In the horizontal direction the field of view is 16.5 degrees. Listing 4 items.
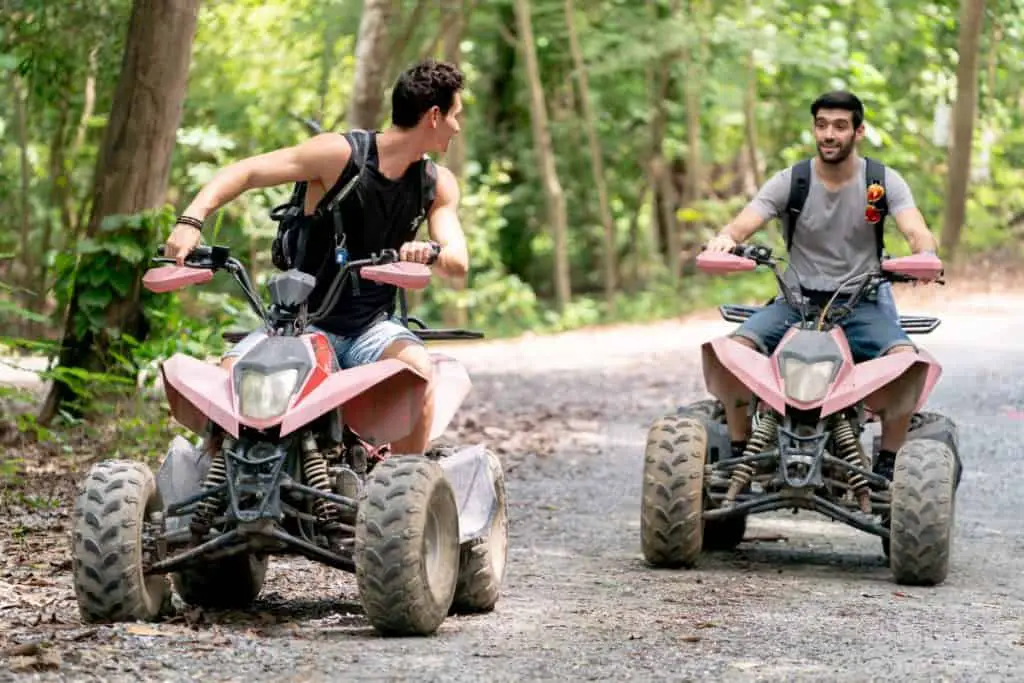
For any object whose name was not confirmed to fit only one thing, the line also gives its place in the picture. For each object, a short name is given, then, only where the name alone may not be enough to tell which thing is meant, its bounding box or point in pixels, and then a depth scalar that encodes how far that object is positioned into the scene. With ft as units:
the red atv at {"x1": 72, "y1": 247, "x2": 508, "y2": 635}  38.64
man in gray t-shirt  55.57
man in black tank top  43.28
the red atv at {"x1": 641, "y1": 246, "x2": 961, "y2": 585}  50.93
